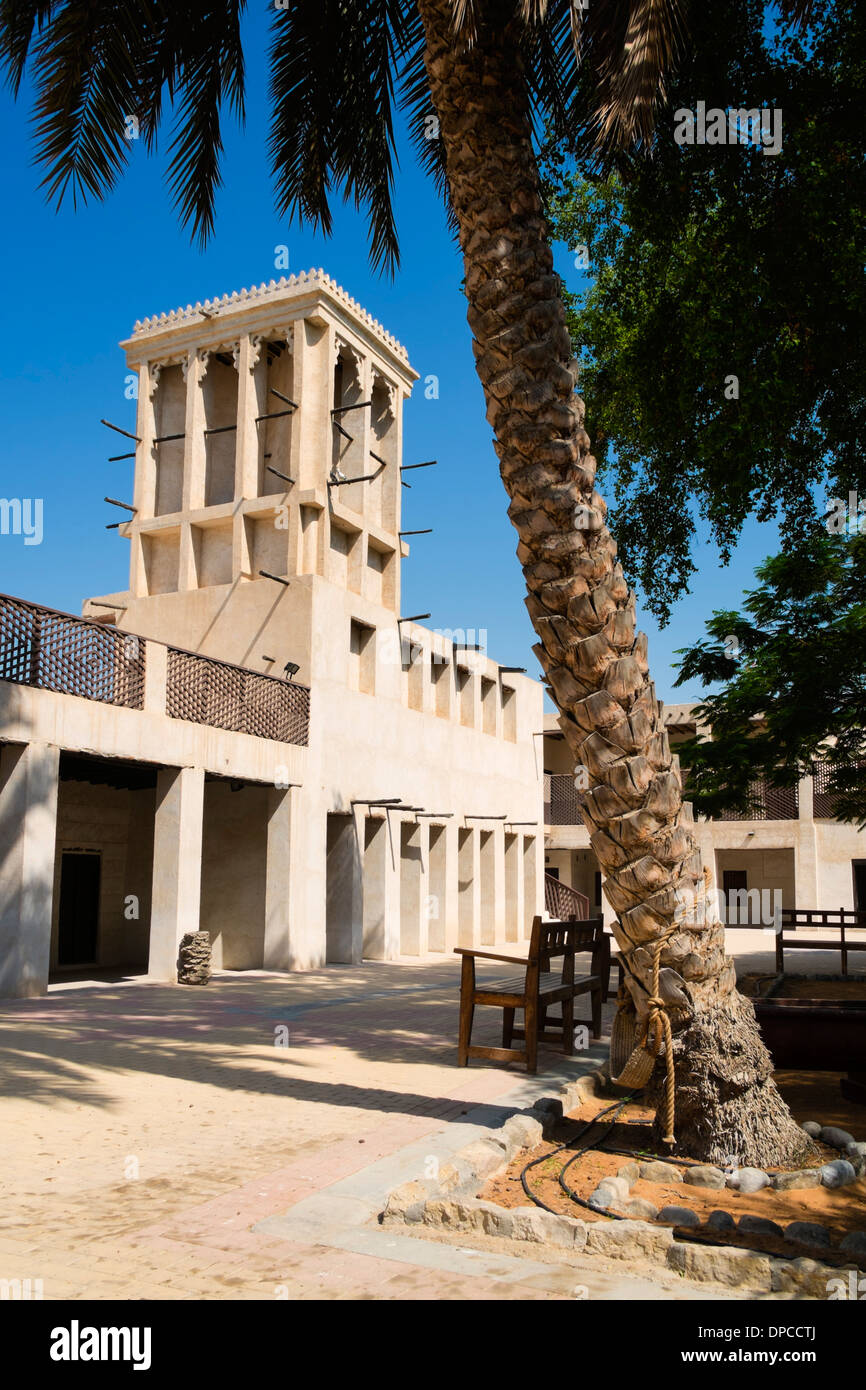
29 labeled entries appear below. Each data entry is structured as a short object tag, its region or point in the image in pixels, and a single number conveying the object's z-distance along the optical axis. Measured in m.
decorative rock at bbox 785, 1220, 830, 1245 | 4.41
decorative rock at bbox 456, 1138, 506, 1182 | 5.25
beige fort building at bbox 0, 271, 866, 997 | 14.73
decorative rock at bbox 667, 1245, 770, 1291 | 3.78
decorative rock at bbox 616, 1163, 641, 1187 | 5.50
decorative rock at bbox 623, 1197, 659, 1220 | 4.88
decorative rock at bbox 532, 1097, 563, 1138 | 6.33
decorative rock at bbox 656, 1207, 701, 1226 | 4.72
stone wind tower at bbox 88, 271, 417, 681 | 21.02
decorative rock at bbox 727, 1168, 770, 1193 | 5.39
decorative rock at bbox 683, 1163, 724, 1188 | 5.46
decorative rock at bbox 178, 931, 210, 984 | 15.58
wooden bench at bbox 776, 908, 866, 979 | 16.05
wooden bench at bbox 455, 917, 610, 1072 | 8.23
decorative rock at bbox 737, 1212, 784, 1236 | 4.55
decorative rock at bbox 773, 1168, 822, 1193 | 5.41
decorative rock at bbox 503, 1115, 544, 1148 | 5.89
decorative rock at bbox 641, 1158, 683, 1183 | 5.56
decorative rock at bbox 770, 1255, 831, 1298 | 3.75
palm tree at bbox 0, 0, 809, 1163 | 5.74
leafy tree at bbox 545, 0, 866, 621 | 9.67
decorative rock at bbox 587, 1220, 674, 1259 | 4.06
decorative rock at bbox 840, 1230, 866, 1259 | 4.28
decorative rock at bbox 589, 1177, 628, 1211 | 4.94
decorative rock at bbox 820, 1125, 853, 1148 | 6.22
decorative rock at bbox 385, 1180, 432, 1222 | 4.44
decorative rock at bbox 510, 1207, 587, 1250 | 4.19
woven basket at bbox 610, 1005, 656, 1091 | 5.64
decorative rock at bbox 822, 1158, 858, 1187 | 5.42
